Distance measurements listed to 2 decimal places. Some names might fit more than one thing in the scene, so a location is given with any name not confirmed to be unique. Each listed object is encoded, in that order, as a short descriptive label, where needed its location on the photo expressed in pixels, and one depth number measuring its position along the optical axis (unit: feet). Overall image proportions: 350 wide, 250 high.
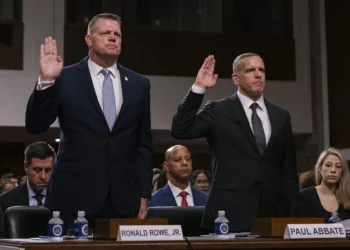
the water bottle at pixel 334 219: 17.79
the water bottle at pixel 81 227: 14.29
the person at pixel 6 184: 38.91
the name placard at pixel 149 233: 12.92
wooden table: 12.25
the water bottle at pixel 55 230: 13.99
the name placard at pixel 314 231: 13.70
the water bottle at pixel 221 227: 14.66
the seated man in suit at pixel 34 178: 25.86
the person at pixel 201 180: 39.96
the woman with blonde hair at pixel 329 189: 27.57
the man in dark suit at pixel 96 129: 16.49
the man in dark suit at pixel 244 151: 18.06
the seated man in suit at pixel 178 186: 30.44
